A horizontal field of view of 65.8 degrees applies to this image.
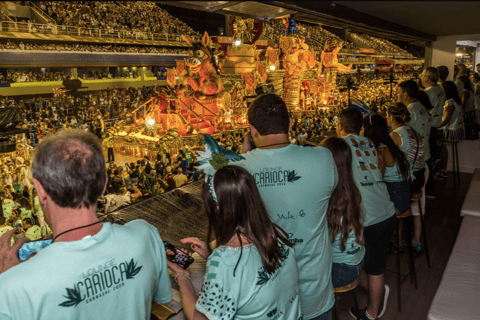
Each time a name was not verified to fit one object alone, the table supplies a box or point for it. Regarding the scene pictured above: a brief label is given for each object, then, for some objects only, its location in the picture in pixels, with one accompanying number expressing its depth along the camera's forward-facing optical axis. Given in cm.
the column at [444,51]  578
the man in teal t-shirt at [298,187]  168
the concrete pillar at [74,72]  2033
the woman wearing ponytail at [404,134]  303
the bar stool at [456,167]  552
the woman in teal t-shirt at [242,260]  124
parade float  1137
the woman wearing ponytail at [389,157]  278
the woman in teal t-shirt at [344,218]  206
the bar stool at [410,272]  286
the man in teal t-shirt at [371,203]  236
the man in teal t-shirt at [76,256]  97
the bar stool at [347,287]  212
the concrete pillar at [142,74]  2365
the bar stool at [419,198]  340
